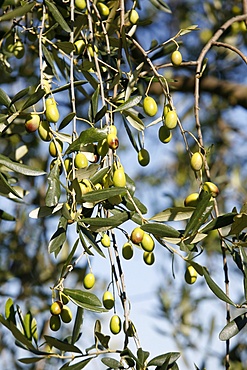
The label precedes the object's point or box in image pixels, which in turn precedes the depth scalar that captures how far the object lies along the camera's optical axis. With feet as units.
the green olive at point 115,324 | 5.20
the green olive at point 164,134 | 5.28
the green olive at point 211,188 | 5.17
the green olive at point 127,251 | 5.13
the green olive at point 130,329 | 5.07
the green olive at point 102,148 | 5.09
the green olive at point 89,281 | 5.18
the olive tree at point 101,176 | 4.99
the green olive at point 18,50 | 6.13
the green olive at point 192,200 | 5.18
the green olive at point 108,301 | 5.14
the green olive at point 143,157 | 5.34
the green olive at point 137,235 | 5.05
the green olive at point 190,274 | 5.17
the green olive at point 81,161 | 4.99
